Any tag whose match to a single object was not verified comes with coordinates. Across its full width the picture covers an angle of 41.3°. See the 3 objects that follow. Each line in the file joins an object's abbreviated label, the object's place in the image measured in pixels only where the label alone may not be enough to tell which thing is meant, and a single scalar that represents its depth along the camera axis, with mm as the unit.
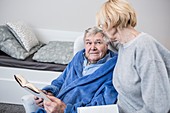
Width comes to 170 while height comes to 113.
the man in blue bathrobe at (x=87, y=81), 1472
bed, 2410
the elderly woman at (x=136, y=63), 1049
